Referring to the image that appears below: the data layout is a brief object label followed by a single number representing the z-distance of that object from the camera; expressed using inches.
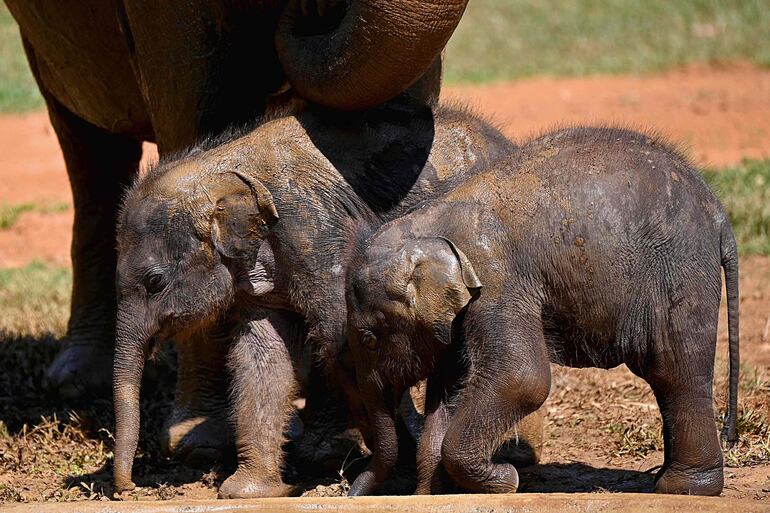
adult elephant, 353.1
